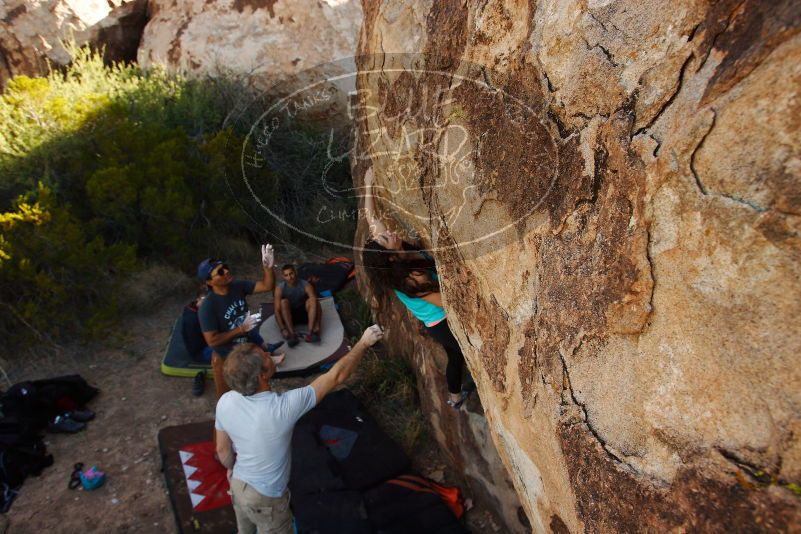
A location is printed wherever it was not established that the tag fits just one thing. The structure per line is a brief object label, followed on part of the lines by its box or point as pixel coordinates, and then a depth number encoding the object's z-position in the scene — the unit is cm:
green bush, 478
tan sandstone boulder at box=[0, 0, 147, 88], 793
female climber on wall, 285
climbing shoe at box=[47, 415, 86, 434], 399
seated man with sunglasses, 368
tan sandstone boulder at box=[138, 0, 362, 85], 732
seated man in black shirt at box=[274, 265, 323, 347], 498
